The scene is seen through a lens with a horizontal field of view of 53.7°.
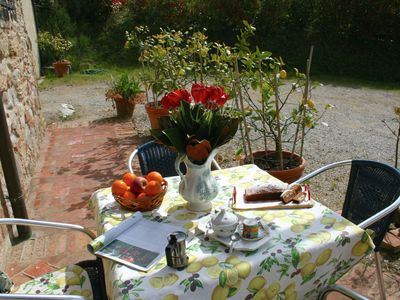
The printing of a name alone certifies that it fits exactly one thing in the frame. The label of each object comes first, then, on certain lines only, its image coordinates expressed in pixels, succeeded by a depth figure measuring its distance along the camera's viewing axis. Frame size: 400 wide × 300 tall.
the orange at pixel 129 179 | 1.66
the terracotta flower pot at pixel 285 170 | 2.98
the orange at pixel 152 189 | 1.61
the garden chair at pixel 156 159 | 2.38
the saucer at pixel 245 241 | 1.33
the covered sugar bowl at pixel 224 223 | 1.38
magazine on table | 1.32
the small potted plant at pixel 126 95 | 5.78
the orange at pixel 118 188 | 1.63
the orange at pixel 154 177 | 1.69
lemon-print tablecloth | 1.21
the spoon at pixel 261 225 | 1.42
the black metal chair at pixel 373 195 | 1.78
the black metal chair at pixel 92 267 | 1.73
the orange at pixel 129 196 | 1.61
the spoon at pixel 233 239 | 1.34
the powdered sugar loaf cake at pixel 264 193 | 1.68
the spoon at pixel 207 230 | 1.42
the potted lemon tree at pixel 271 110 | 2.97
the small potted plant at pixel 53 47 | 9.95
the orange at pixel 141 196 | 1.60
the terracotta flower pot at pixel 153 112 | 4.52
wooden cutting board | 1.61
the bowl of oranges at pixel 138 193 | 1.61
